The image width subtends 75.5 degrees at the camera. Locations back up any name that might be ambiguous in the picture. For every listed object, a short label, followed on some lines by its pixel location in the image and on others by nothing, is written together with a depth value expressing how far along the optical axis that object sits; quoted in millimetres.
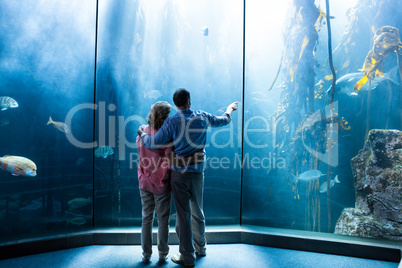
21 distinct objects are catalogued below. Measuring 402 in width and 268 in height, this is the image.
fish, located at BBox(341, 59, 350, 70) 3350
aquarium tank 3117
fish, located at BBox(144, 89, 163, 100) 3742
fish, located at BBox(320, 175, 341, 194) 3381
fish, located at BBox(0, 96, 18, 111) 2914
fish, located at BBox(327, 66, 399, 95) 3223
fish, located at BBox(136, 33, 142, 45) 3643
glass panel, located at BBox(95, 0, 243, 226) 3520
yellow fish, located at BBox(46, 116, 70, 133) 3207
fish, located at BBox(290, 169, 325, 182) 3459
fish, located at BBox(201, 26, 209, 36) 3906
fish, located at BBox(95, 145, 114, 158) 3494
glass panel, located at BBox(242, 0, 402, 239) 3229
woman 2520
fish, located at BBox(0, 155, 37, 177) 2953
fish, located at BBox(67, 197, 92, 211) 3324
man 2432
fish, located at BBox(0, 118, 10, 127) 2959
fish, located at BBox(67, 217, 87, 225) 3299
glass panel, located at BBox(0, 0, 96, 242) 2984
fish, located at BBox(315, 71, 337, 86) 3409
